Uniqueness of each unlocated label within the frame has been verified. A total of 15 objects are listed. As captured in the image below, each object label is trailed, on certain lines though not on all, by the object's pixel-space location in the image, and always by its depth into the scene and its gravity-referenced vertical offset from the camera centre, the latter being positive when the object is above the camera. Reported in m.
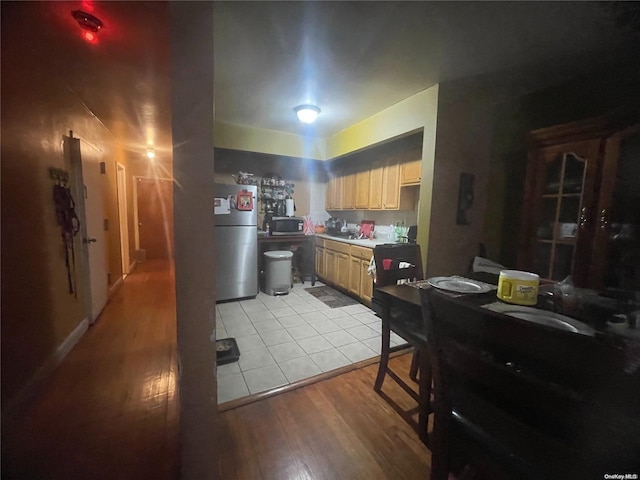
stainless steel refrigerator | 3.21 -0.36
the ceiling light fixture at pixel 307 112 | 2.67 +1.13
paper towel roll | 4.34 +0.16
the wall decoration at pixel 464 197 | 2.47 +0.24
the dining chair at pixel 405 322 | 1.32 -0.64
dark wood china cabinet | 1.68 +0.16
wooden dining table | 0.43 -0.24
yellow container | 1.10 -0.29
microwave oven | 3.85 -0.16
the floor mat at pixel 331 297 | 3.34 -1.14
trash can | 3.60 -0.80
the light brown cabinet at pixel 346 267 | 3.16 -0.72
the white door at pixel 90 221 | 2.34 -0.12
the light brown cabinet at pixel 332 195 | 4.42 +0.41
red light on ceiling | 1.26 +0.98
